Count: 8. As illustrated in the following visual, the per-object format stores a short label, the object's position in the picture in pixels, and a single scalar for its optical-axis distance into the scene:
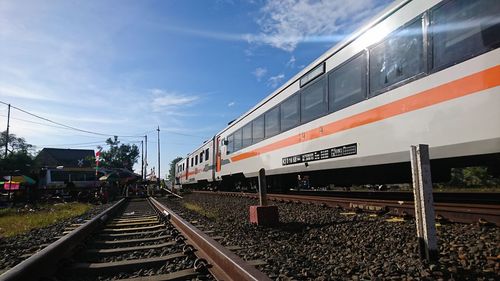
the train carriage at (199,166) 22.72
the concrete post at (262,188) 6.87
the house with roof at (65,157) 81.00
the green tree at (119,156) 94.12
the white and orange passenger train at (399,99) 4.79
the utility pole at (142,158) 60.34
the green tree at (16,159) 53.38
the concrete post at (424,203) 3.49
